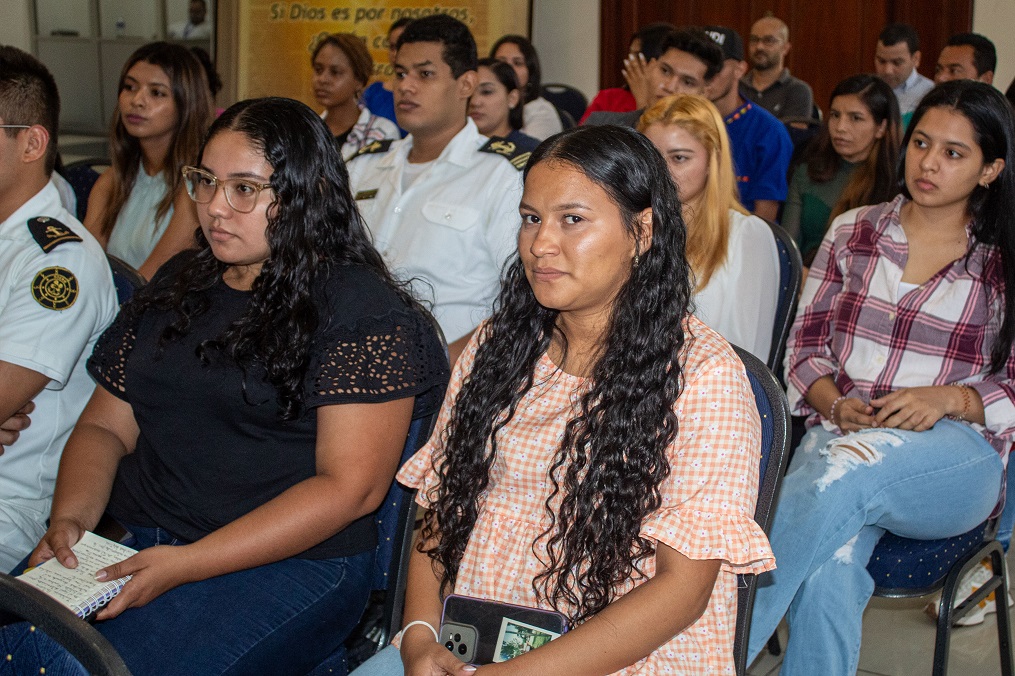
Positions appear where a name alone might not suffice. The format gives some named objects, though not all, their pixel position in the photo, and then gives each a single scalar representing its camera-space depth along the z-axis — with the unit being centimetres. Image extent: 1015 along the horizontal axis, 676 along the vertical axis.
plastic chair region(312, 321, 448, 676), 160
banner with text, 669
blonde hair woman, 234
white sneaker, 237
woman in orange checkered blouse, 121
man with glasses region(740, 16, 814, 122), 559
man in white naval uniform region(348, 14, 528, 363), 261
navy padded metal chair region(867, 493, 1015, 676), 179
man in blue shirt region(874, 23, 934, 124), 543
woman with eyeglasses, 144
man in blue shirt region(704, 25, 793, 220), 394
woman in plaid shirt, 175
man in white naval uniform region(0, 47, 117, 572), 176
